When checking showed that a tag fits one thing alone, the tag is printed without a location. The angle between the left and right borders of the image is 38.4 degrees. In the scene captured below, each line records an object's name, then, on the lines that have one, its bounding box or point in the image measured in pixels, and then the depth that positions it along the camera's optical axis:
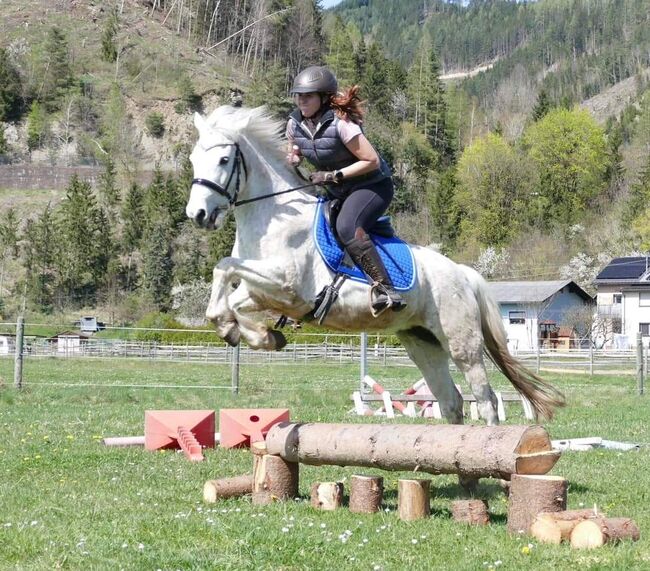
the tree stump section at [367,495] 6.70
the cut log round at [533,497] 5.84
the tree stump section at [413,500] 6.45
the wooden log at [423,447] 6.04
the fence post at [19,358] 19.23
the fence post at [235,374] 19.81
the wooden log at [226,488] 7.08
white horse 7.20
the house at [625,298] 64.24
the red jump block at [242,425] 10.35
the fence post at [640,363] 22.77
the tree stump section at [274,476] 7.11
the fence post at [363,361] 17.80
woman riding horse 7.57
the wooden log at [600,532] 5.50
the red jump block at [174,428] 10.20
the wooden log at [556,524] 5.64
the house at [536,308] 64.31
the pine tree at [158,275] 69.62
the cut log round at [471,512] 6.32
